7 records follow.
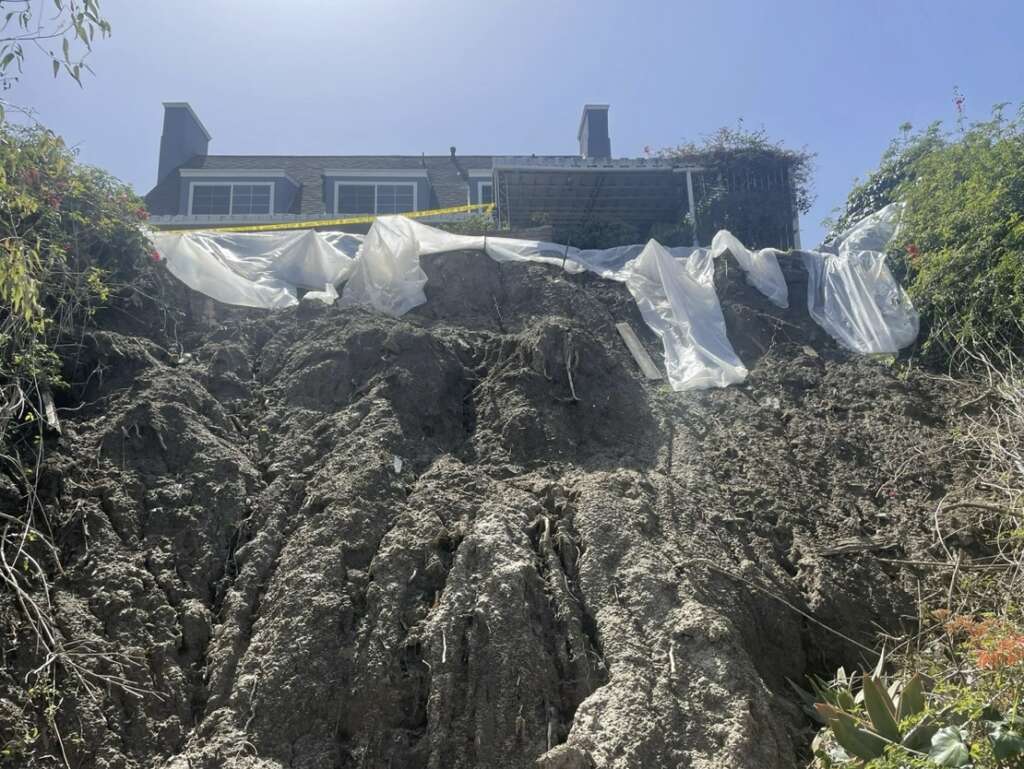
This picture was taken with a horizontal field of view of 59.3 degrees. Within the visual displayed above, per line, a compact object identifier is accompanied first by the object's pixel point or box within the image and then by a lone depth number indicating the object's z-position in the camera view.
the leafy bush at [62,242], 6.59
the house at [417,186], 13.11
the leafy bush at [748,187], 12.49
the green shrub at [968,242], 8.05
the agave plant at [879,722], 4.20
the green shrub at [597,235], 11.31
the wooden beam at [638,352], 8.31
